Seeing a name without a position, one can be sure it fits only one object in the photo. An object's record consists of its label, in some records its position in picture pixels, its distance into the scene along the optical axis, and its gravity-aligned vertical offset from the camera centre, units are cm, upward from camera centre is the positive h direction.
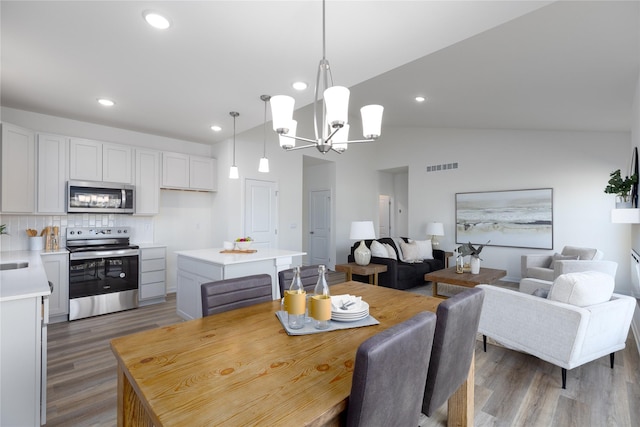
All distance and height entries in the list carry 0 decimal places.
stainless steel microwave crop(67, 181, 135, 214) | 378 +23
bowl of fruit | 360 -34
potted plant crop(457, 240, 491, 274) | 443 -63
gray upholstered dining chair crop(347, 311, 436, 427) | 83 -48
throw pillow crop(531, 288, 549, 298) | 263 -69
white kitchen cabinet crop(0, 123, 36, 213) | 319 +49
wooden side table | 482 -89
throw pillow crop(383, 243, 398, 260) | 545 -68
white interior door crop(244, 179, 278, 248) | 527 +5
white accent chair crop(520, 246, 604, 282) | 346 -64
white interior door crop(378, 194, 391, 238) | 838 -3
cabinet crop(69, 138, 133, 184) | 381 +71
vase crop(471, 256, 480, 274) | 443 -74
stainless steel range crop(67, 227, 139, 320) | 366 -72
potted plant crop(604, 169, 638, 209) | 279 +24
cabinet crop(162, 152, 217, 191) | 463 +69
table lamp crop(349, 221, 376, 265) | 505 -35
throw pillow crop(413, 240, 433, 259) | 602 -69
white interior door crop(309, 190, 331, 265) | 720 -27
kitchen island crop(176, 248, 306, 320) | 299 -56
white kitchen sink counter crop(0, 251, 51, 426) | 156 -74
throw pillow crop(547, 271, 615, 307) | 226 -56
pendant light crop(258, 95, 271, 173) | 316 +56
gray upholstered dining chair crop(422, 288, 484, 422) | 120 -55
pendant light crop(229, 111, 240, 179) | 353 +54
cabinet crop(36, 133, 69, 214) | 356 +51
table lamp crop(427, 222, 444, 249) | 645 -33
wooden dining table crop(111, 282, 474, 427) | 82 -54
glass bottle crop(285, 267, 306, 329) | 137 -40
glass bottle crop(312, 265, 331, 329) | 138 -41
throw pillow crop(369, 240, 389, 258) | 539 -63
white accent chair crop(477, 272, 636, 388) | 219 -81
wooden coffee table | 409 -88
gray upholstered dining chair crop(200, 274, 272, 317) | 170 -47
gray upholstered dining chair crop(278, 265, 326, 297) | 212 -46
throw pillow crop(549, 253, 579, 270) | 421 -60
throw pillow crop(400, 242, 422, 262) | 581 -72
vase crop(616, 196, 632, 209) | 280 +11
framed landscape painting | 554 -6
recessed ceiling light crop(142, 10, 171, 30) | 185 +123
